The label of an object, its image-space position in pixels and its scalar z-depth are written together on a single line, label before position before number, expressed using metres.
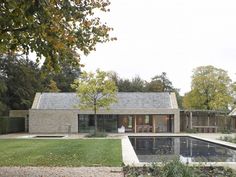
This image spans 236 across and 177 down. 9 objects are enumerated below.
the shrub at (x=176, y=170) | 8.84
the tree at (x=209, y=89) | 52.41
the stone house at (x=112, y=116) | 41.56
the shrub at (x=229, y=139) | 27.68
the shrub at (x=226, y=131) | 40.75
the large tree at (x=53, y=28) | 8.34
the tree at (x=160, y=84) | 67.72
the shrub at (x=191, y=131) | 41.37
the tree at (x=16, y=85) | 43.34
